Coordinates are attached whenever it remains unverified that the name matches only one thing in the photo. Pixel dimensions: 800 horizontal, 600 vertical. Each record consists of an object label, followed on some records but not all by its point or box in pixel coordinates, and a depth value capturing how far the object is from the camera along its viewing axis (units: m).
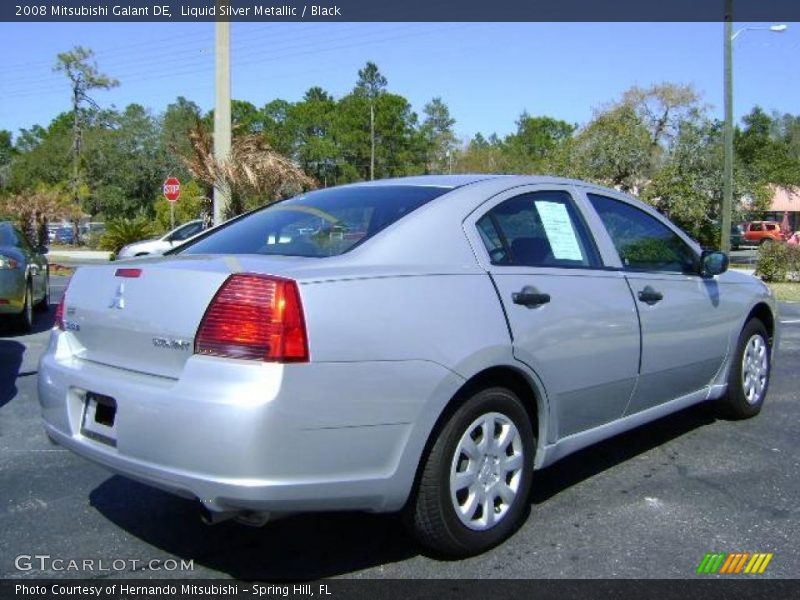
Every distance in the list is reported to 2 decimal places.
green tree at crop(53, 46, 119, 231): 42.41
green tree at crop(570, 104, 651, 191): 30.27
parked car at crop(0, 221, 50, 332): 8.77
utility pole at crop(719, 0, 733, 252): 20.30
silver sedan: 2.79
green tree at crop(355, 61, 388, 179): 70.81
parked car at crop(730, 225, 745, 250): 42.81
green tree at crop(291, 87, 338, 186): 69.19
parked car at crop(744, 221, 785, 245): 46.56
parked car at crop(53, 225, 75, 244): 45.00
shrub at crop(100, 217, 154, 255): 25.58
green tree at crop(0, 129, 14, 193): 64.51
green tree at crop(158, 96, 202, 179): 52.44
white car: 18.70
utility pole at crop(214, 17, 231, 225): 15.47
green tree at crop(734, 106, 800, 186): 42.56
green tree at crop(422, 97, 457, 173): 67.31
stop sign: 24.22
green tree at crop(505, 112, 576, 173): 87.51
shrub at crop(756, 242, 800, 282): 19.45
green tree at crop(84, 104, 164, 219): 51.25
